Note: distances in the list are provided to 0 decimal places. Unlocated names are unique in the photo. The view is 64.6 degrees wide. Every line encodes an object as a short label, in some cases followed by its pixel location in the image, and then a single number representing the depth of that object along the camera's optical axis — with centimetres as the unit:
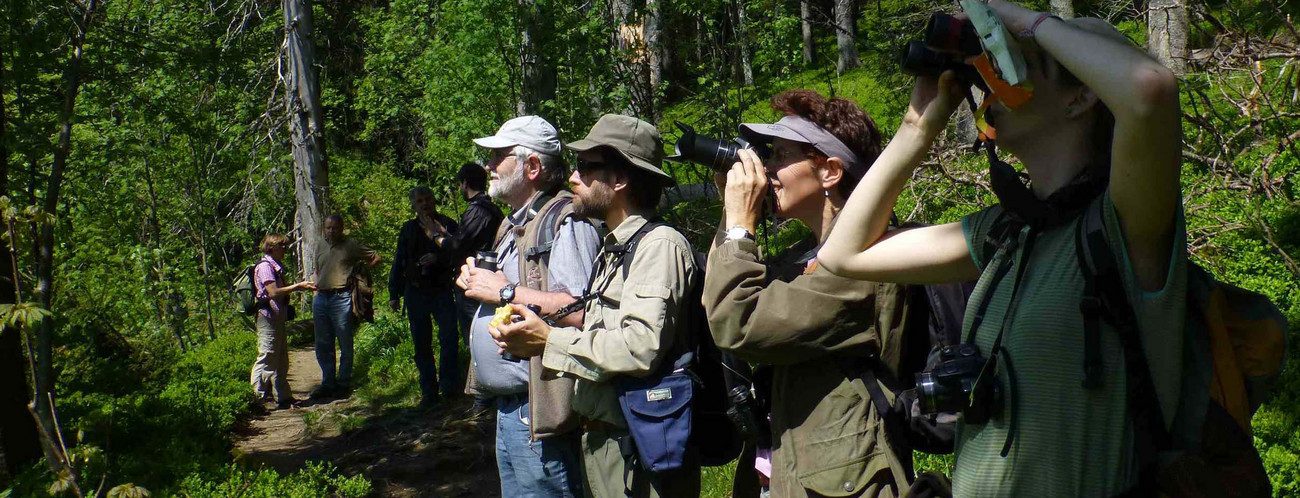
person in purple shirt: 1026
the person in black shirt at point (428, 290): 907
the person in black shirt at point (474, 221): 798
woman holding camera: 255
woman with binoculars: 154
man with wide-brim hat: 316
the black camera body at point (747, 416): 292
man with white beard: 360
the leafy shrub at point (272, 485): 589
